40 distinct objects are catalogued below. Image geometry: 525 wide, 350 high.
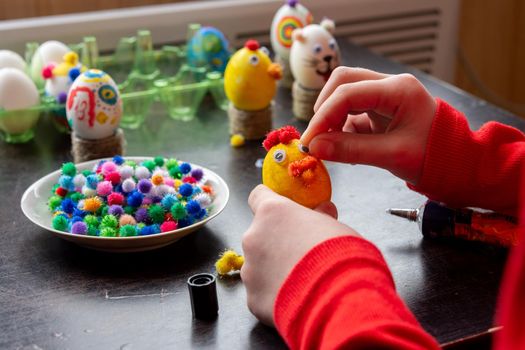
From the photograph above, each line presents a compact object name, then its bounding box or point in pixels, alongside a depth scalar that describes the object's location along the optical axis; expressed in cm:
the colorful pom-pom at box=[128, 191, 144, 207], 89
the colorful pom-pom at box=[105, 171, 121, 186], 93
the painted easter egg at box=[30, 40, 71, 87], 129
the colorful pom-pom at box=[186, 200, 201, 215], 88
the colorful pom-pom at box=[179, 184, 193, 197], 91
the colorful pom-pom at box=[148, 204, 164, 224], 87
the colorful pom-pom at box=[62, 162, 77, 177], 96
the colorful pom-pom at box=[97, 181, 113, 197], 91
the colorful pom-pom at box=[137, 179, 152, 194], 91
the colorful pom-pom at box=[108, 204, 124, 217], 88
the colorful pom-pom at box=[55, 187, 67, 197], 93
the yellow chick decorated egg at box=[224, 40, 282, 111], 119
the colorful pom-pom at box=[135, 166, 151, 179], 95
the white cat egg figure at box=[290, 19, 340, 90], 127
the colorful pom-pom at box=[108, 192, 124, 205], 90
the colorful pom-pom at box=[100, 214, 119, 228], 85
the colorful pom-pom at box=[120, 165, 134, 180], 94
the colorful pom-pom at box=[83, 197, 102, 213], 88
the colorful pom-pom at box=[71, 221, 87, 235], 84
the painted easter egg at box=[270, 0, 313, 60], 144
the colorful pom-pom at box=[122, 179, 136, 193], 91
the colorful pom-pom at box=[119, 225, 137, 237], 84
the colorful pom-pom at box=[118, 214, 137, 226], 86
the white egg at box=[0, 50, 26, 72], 125
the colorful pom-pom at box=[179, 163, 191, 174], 99
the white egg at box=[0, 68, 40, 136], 117
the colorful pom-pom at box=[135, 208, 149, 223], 87
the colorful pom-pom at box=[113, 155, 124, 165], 99
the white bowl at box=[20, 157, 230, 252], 83
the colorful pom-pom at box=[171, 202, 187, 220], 86
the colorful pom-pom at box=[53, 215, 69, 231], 85
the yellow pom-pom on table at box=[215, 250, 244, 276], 82
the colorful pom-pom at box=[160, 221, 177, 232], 85
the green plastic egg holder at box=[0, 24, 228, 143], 121
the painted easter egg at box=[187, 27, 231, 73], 141
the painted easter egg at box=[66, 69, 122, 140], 108
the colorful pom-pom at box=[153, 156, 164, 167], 101
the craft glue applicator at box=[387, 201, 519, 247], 85
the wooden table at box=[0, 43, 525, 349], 72
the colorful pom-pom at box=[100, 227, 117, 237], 84
